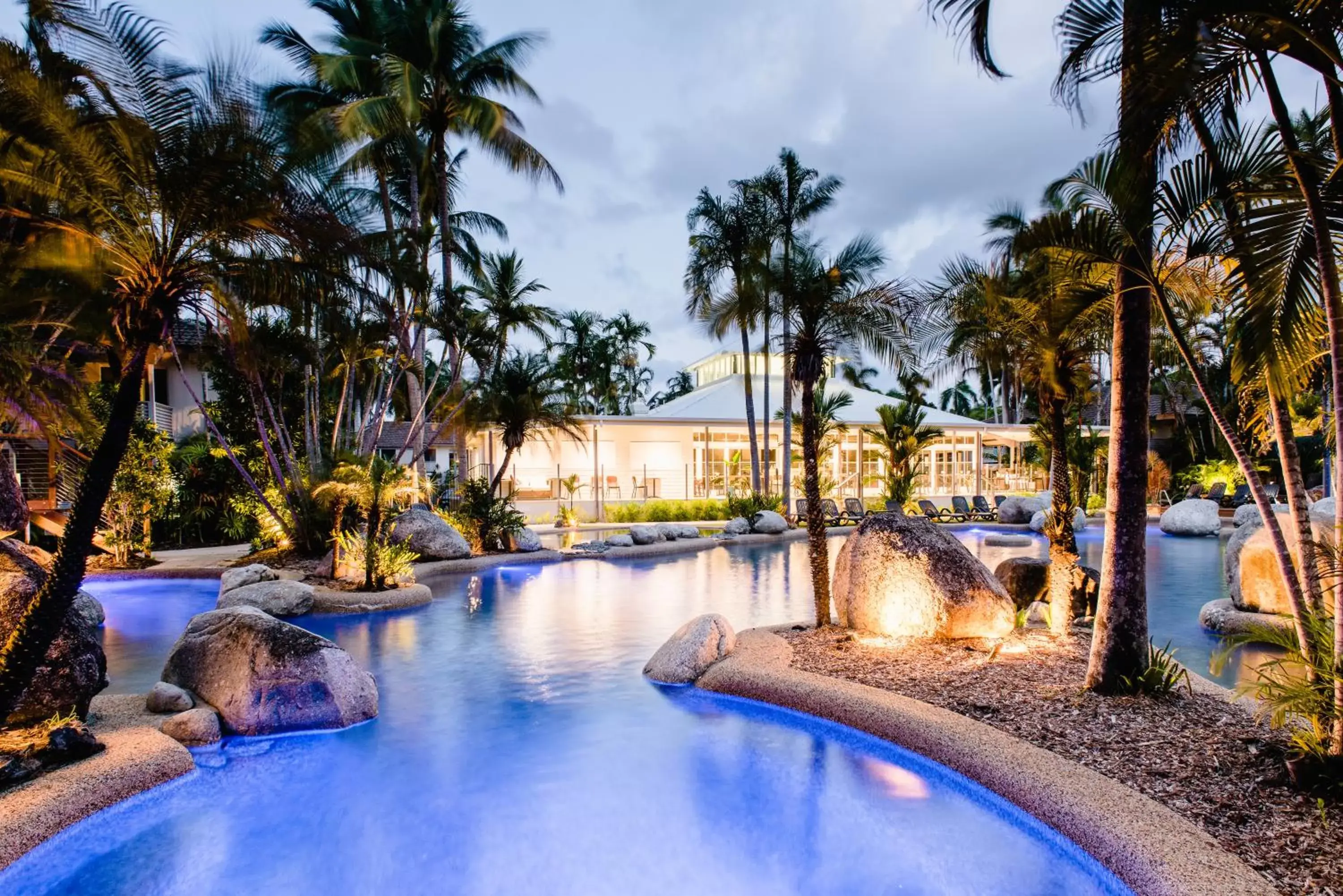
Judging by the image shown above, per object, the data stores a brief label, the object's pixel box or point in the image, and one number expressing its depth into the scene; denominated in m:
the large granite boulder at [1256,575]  9.02
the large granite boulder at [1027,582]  9.75
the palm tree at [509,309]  17.84
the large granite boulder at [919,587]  7.77
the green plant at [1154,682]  5.73
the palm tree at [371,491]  11.62
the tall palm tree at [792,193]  21.80
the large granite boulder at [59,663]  5.45
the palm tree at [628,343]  47.53
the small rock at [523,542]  16.70
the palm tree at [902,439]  23.00
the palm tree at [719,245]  22.22
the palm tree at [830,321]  8.34
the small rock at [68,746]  5.03
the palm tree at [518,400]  18.08
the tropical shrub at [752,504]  21.31
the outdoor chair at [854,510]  23.12
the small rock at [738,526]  20.75
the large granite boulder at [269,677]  6.36
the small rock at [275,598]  10.29
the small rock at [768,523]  20.59
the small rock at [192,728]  6.03
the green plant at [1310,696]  4.11
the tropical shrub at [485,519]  16.73
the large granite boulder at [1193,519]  20.42
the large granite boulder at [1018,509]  23.84
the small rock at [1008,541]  18.33
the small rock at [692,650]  7.63
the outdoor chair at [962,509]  24.88
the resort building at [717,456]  27.05
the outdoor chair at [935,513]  22.92
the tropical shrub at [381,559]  11.96
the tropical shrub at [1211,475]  25.89
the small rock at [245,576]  11.48
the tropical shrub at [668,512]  23.91
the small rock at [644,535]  18.19
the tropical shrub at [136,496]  13.93
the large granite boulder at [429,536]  15.12
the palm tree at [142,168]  5.29
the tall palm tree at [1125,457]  5.55
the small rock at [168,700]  6.40
